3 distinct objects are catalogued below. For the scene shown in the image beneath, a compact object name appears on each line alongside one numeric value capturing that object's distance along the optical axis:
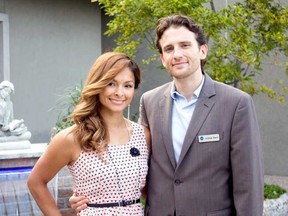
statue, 4.44
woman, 2.18
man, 2.11
